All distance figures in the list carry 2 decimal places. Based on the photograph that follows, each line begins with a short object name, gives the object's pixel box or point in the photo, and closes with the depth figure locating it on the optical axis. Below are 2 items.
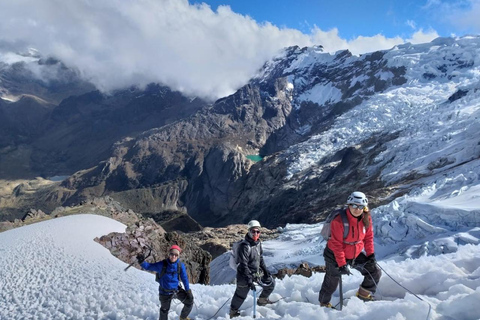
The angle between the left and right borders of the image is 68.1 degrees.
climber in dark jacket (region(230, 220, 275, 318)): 9.93
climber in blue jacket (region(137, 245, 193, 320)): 10.61
